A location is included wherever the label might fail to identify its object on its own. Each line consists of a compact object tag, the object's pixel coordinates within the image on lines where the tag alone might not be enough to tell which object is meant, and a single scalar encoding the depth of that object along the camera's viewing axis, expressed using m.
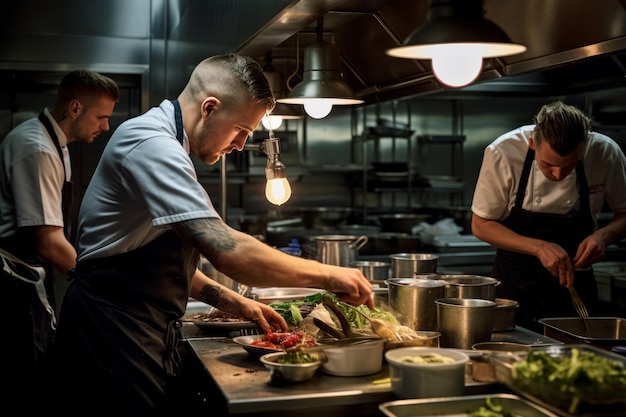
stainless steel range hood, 2.55
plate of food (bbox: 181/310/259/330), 2.74
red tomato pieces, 2.34
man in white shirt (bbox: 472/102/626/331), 3.59
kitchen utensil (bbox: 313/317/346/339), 2.31
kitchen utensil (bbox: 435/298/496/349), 2.43
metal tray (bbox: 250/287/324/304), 3.18
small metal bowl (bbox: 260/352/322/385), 2.01
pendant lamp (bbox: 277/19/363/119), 3.09
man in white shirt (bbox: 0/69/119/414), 3.43
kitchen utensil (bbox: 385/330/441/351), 2.25
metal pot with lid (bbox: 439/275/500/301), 2.71
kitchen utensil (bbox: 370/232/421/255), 5.60
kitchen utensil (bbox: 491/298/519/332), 2.76
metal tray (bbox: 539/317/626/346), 2.71
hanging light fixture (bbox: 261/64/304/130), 3.80
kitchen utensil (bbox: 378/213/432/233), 6.43
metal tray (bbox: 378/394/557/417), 1.73
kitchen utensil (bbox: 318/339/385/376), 2.11
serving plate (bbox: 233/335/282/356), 2.30
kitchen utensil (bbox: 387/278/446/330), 2.62
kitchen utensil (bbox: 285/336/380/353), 2.14
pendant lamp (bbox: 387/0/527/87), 1.86
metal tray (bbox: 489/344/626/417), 1.54
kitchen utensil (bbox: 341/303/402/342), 2.29
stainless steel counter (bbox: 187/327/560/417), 1.89
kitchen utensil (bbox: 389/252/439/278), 3.27
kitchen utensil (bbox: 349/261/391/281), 3.56
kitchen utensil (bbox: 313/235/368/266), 3.70
